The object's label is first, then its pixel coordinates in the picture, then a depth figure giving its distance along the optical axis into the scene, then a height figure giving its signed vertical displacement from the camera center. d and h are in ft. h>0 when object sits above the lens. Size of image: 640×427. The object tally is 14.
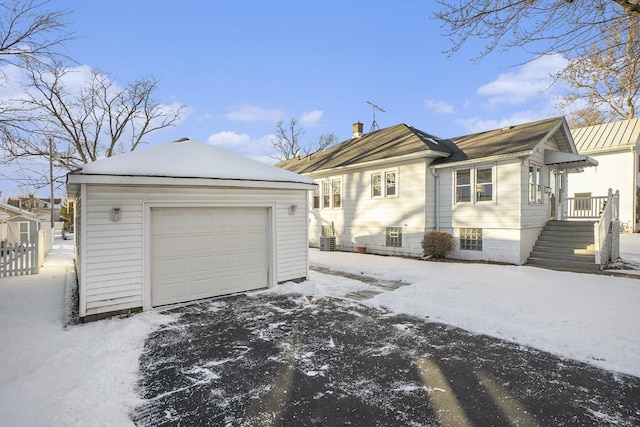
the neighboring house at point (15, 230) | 63.00 -3.63
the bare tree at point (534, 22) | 18.39 +11.42
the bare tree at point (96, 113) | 80.94 +28.92
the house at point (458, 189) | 36.70 +3.19
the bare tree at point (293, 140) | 127.44 +29.10
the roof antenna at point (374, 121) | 67.36 +20.14
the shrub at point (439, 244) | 39.60 -3.78
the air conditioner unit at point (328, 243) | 52.70 -4.96
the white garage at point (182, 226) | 19.15 -0.94
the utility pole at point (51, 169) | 77.10 +11.32
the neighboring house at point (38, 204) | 168.12 +5.61
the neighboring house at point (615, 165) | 62.80 +9.87
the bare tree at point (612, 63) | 20.33 +11.10
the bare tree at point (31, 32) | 28.30 +16.42
